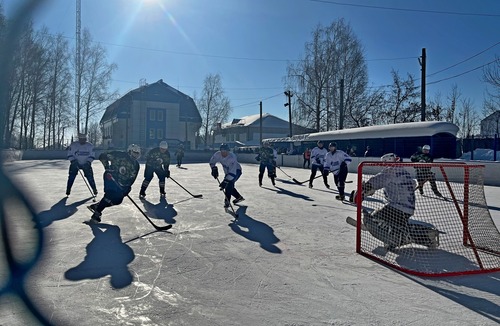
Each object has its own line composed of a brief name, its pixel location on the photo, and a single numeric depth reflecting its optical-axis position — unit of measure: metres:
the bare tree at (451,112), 33.74
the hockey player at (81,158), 8.86
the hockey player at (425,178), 5.70
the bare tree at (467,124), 37.53
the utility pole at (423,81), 20.44
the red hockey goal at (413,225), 4.49
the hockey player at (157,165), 9.35
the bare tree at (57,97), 38.69
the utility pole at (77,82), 39.44
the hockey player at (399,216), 4.64
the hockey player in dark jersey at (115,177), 6.08
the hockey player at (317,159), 12.37
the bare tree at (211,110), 52.22
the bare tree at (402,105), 33.62
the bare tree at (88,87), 39.90
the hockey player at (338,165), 9.56
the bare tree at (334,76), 34.84
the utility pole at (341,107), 28.80
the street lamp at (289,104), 36.24
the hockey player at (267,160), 12.77
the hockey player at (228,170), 7.55
